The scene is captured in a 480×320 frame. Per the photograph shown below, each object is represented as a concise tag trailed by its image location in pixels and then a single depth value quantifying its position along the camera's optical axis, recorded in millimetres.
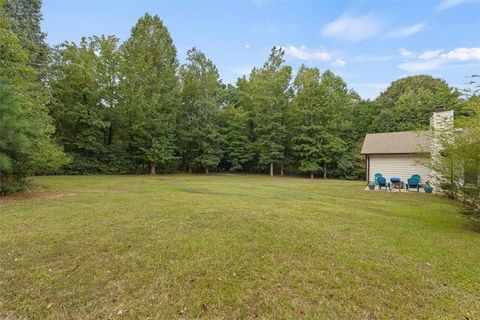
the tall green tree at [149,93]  23516
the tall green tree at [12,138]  8002
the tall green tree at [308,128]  25844
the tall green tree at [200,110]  26762
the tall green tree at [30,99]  9727
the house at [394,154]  14094
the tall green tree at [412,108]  27828
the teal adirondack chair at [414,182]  13438
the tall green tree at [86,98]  22208
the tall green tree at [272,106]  26797
